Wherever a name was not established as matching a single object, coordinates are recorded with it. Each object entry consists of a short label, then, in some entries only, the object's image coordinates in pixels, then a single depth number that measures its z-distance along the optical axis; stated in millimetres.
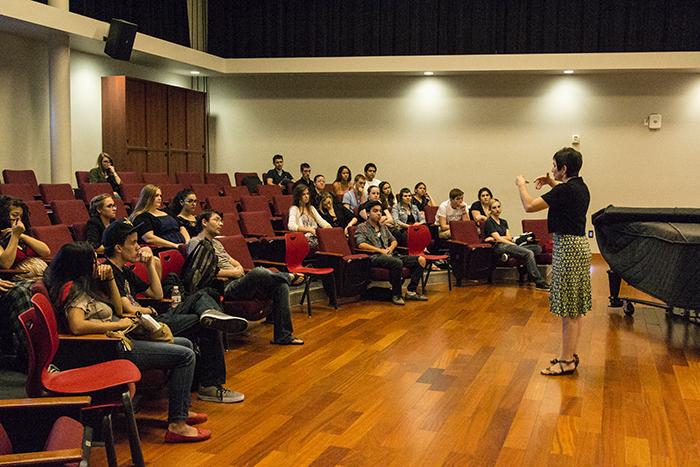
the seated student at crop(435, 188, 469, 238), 9102
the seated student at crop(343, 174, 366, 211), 9266
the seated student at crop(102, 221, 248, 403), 4039
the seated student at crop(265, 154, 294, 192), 11375
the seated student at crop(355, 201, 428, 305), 7457
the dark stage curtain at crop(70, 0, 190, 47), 10148
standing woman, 4707
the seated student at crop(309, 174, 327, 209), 9062
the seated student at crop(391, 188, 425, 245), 8938
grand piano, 5395
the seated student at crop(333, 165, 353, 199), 10258
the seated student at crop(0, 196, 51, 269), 4770
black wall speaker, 9414
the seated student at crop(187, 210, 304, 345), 5285
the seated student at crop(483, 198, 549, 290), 8648
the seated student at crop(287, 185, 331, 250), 7616
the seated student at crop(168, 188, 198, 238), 6570
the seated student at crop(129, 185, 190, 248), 6133
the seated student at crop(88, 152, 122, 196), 8711
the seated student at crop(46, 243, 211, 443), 3377
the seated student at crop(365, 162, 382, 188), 10656
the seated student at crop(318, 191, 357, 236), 8375
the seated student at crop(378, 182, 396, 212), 9123
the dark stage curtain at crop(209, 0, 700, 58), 11414
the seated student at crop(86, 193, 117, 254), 5680
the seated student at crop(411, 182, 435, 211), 10062
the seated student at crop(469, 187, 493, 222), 9227
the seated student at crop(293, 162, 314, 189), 10711
